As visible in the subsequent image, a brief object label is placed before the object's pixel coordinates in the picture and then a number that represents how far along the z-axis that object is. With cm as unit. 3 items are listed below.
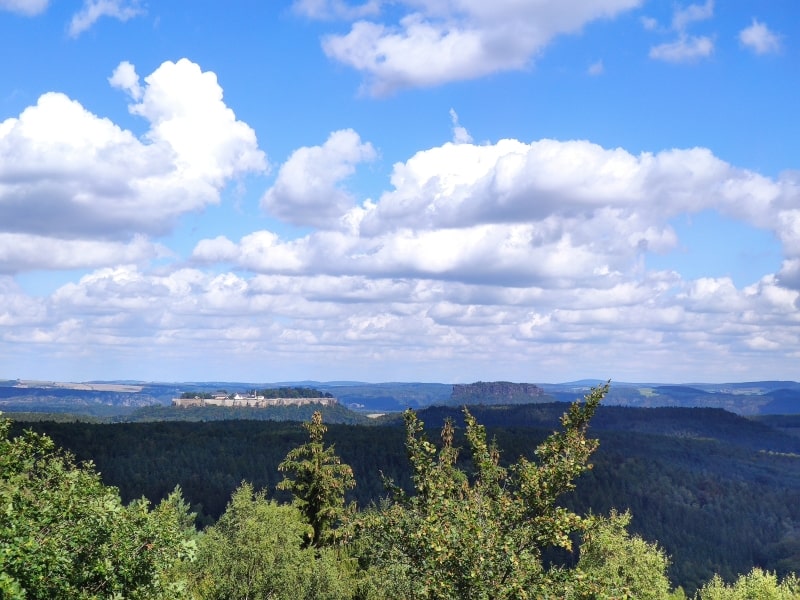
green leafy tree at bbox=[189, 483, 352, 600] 4475
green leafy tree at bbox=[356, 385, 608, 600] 1939
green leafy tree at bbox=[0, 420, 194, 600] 1930
